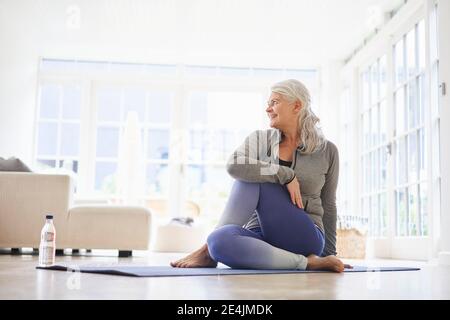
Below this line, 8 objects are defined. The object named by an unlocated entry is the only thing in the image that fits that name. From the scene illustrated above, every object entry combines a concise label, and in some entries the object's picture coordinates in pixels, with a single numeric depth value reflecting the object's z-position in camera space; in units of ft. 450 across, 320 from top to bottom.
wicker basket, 17.06
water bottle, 8.21
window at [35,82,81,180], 22.76
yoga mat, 6.14
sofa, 13.14
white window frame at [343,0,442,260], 13.94
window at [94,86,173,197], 22.63
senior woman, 6.85
